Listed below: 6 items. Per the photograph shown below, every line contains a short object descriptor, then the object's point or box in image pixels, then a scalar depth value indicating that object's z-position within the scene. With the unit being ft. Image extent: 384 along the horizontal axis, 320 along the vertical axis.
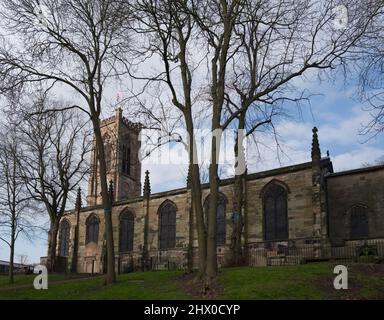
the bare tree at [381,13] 42.28
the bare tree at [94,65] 65.82
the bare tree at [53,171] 112.68
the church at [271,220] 95.30
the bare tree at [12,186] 98.78
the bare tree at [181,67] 54.95
